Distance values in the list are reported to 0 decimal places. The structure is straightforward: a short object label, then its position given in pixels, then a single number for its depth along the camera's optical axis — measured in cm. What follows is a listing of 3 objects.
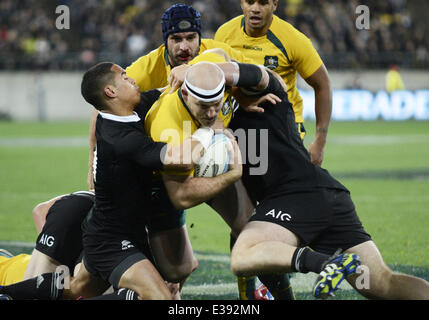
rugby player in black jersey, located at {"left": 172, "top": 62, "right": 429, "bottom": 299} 932
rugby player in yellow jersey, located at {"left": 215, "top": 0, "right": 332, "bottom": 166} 1330
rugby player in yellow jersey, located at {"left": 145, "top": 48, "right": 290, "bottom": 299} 955
